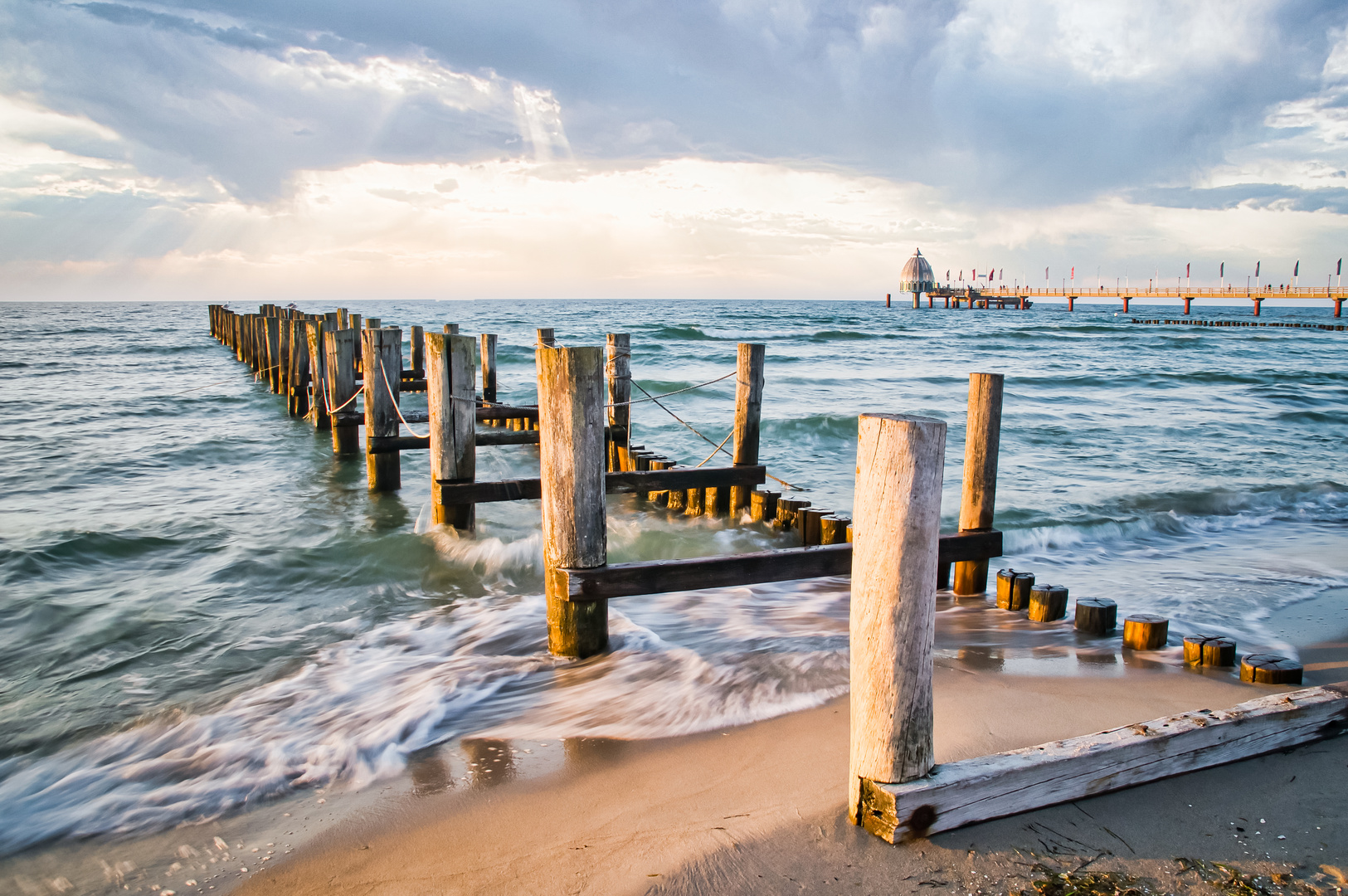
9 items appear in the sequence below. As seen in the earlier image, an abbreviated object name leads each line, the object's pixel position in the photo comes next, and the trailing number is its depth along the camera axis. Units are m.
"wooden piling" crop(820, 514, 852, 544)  5.92
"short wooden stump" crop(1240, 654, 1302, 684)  3.94
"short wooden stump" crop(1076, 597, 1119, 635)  4.84
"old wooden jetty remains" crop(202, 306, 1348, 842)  2.47
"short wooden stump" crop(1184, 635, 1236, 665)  4.24
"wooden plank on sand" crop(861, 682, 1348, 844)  2.55
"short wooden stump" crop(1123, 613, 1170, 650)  4.55
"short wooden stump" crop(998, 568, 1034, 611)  5.31
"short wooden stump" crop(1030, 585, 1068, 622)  5.06
